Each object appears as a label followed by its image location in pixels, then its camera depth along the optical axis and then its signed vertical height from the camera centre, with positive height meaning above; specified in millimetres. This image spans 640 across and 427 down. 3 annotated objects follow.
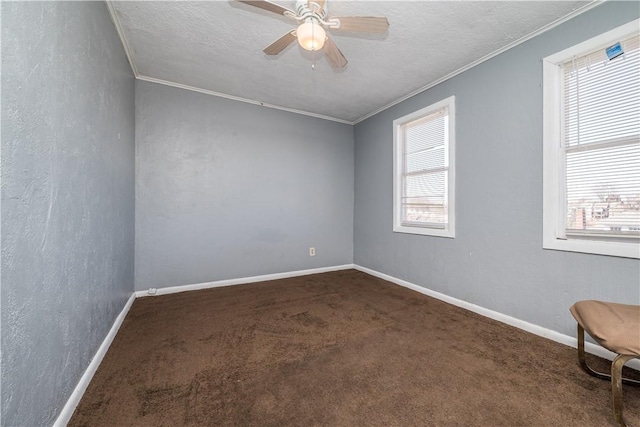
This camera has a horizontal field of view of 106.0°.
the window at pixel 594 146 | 1629 +492
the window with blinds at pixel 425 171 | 2756 +529
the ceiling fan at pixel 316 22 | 1531 +1260
